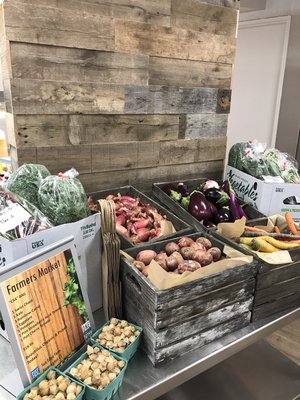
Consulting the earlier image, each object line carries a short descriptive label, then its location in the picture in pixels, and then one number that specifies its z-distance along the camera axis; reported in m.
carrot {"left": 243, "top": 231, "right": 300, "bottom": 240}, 1.28
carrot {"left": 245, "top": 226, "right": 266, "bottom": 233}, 1.31
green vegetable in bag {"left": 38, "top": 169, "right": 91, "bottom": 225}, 1.04
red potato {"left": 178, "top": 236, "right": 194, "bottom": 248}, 1.15
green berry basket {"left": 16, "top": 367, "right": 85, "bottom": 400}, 0.76
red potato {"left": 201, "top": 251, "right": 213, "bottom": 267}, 1.07
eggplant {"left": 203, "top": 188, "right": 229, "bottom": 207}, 1.52
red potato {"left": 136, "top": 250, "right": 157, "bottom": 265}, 1.08
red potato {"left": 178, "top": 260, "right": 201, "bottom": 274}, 1.01
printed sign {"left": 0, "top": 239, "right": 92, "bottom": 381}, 0.81
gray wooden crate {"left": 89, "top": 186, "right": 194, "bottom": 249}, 1.19
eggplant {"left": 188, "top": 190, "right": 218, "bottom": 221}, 1.42
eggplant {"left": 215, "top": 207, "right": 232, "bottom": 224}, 1.43
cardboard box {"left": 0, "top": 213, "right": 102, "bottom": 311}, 0.89
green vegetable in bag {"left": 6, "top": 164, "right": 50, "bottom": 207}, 1.12
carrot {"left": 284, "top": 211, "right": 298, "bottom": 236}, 1.35
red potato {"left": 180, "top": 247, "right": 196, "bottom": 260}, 1.09
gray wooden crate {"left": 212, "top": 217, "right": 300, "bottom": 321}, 1.09
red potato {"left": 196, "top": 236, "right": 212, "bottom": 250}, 1.17
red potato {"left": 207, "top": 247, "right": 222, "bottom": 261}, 1.11
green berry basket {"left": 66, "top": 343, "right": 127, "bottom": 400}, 0.78
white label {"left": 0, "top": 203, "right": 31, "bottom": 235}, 0.93
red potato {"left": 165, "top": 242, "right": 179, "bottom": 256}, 1.12
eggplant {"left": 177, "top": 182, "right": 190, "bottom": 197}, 1.61
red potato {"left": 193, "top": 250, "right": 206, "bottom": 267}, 1.07
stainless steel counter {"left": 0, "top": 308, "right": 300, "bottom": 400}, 0.89
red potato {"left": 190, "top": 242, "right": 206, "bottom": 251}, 1.12
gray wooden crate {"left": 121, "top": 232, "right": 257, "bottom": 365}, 0.90
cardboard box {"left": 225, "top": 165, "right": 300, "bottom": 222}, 1.50
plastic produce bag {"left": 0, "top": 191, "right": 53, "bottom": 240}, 0.93
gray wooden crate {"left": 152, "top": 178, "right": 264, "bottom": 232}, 1.37
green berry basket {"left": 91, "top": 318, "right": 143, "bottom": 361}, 0.89
